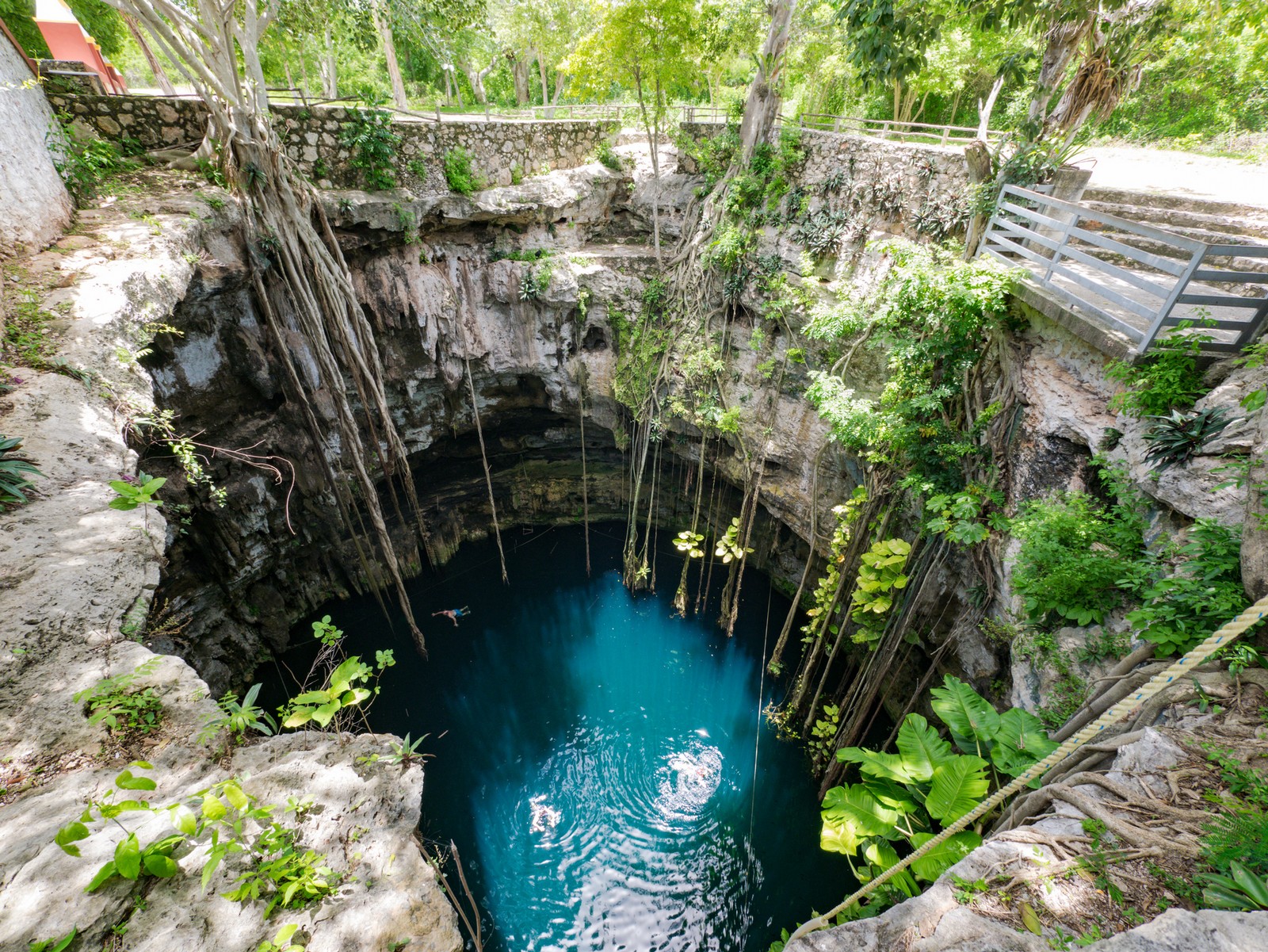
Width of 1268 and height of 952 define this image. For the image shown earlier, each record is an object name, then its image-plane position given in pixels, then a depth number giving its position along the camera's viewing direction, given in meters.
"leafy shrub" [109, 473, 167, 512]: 2.90
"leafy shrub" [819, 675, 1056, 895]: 3.20
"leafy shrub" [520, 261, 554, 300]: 8.64
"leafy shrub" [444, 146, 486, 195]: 7.99
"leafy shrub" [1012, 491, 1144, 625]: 3.39
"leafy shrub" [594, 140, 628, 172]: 9.60
